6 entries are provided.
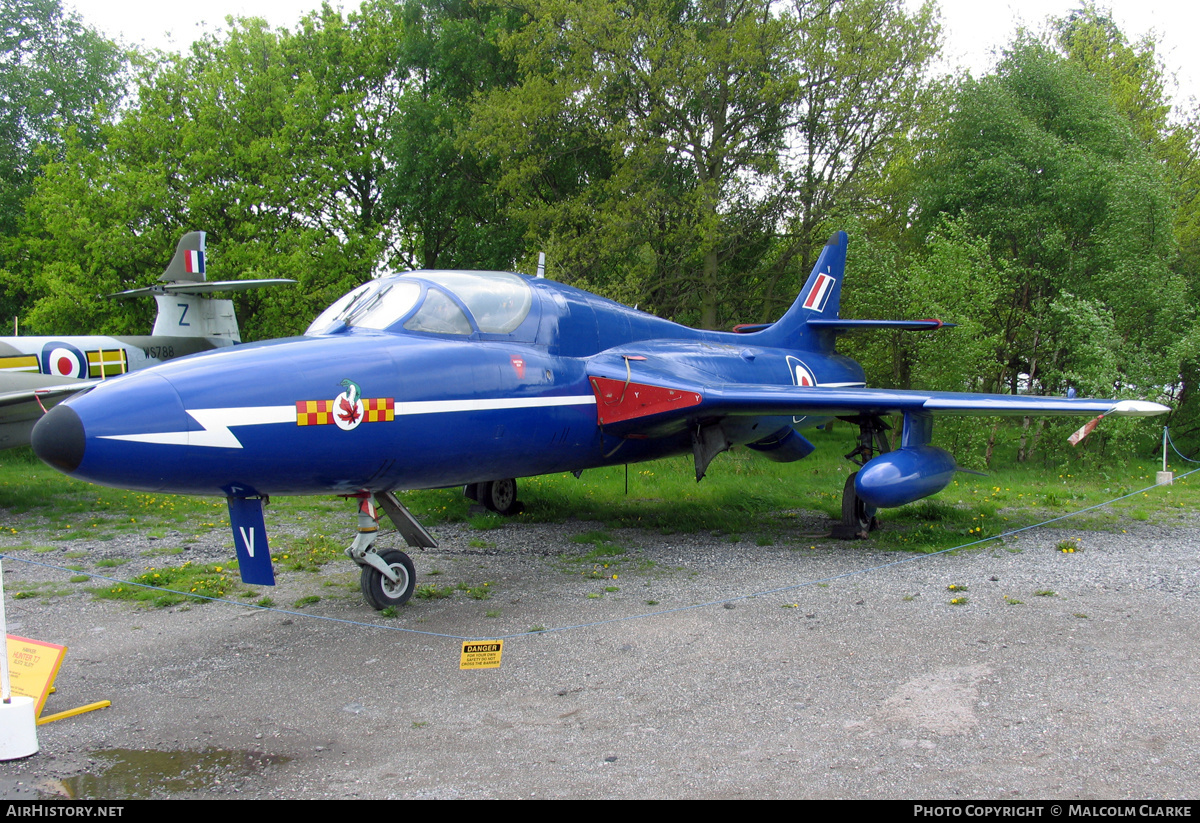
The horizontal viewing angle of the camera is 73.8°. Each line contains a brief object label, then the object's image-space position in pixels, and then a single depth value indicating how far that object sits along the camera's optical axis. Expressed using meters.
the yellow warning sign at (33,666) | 3.94
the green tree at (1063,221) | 14.52
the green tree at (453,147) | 22.36
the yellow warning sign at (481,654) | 5.05
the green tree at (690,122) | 17.36
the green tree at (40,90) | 26.80
